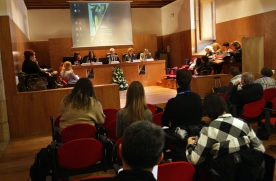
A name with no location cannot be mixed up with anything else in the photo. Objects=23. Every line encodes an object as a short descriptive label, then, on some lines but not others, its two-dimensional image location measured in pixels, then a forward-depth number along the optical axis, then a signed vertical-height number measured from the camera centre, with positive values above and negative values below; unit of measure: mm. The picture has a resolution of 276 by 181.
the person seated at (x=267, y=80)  5238 -486
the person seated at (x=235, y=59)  8055 -138
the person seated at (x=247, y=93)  4434 -592
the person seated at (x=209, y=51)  9500 +123
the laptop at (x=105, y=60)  10703 +5
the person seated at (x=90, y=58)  11266 +108
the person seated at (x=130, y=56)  11182 +95
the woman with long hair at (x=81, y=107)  3447 -529
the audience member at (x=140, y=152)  1202 -385
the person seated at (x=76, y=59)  10469 +91
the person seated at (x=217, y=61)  8602 -184
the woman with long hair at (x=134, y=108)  2906 -484
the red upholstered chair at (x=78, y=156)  2632 -860
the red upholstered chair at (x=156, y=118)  3669 -739
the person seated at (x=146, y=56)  11293 +85
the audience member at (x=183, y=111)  2943 -540
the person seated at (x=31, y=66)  6062 -42
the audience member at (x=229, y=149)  1973 -642
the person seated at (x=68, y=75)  7273 -319
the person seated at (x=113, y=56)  11305 +126
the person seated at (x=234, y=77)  5305 -425
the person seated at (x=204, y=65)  8784 -305
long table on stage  10125 -422
